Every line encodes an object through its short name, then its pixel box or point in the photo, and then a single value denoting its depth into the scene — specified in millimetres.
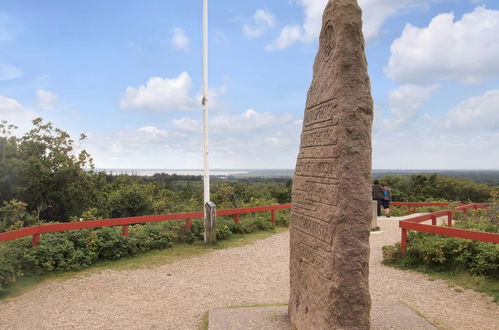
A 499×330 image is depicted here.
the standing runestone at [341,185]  4051
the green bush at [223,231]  10945
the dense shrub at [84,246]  7098
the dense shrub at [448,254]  6941
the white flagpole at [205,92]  10445
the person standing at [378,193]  15472
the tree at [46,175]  11160
